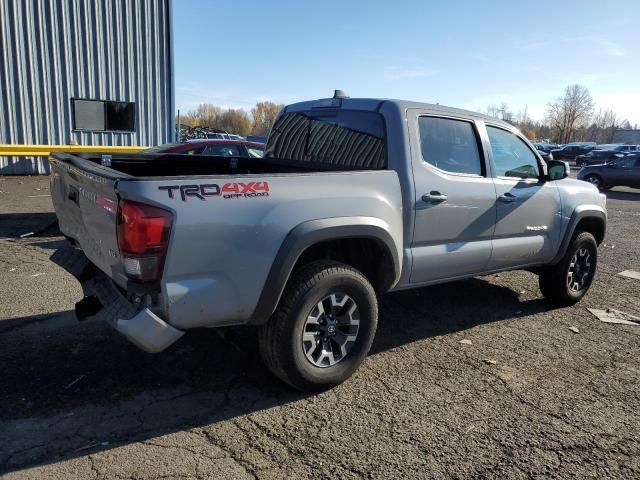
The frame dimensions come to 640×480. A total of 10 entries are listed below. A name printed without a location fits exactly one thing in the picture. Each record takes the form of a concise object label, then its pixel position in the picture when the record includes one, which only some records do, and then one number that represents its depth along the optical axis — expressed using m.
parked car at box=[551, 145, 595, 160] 45.48
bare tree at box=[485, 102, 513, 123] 102.35
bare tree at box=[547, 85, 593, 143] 84.75
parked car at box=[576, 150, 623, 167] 37.03
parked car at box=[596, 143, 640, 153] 40.69
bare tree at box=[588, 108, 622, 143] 102.45
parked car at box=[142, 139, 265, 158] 9.11
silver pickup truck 2.86
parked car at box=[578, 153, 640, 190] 20.22
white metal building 14.51
